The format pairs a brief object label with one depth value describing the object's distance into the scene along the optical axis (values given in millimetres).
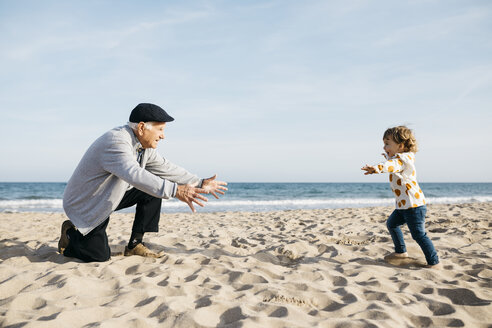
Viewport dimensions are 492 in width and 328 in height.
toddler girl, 3260
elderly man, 2871
